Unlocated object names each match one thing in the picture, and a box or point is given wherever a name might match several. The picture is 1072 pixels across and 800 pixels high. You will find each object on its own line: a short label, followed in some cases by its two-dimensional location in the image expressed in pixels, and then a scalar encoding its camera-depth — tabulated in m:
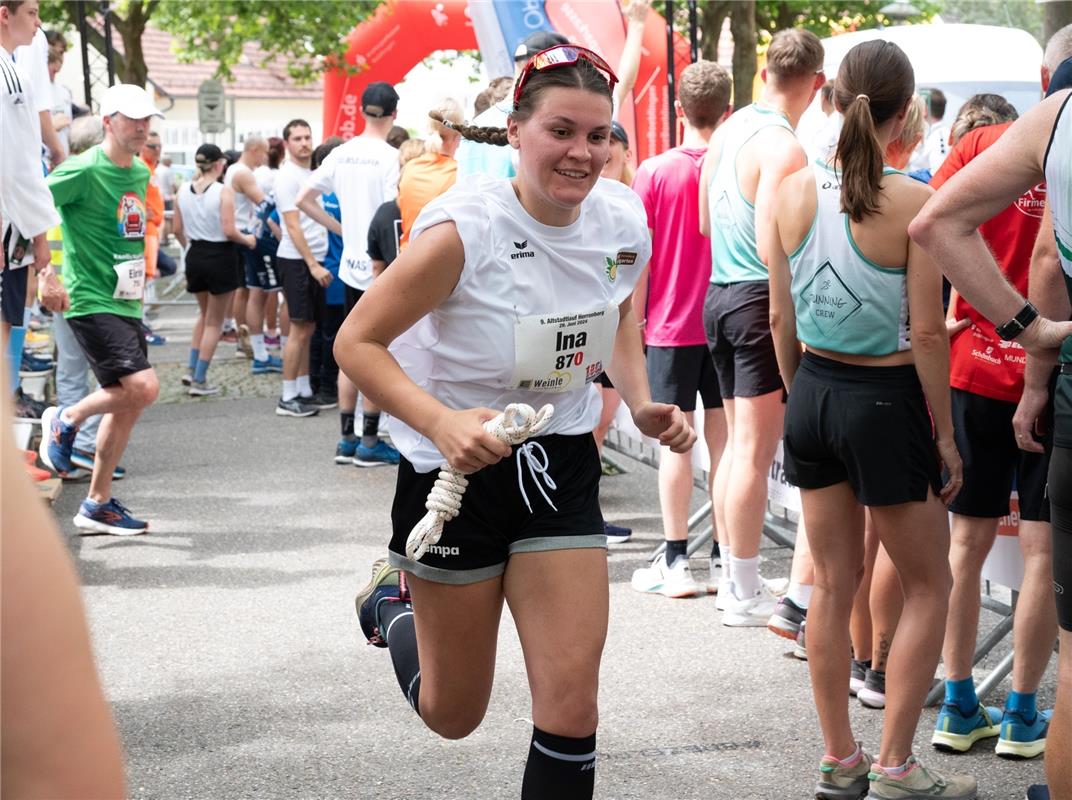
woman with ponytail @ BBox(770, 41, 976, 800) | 3.73
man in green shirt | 7.17
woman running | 3.05
